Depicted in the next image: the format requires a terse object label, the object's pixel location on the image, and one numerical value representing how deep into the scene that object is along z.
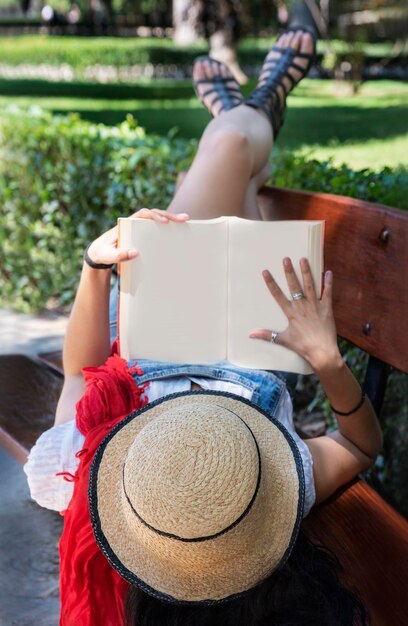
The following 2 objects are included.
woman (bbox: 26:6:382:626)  1.43
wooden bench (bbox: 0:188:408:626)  1.83
